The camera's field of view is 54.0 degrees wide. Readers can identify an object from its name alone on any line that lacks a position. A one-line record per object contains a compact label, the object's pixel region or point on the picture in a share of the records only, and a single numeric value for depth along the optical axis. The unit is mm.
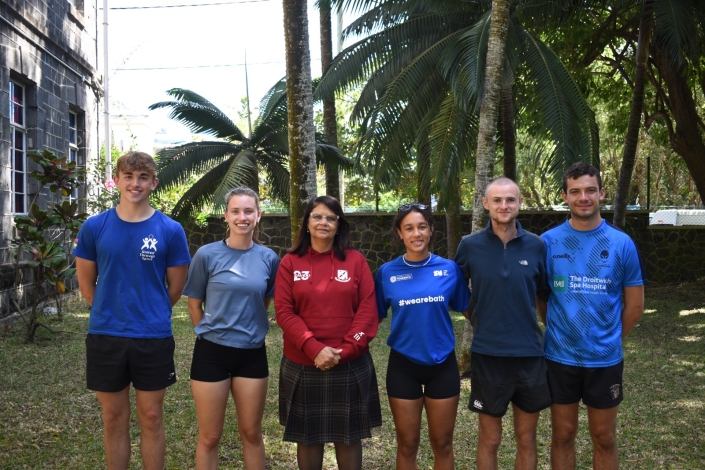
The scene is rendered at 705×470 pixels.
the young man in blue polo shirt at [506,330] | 3781
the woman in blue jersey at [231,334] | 3781
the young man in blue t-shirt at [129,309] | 3795
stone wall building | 10328
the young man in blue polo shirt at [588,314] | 3770
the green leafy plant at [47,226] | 9211
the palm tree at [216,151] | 14422
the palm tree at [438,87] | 9578
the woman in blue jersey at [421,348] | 3760
